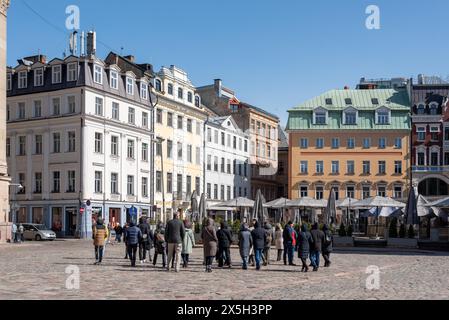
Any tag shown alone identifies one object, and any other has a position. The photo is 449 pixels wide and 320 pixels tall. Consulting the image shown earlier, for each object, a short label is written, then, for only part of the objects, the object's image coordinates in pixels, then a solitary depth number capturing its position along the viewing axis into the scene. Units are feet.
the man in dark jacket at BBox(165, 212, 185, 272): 68.69
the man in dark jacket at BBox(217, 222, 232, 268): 74.43
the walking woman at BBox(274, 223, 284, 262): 87.17
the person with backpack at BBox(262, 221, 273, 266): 77.35
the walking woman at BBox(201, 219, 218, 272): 69.46
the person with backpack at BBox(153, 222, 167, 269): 76.59
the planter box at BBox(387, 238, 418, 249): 114.93
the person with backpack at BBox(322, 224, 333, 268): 74.54
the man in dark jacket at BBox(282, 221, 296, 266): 80.59
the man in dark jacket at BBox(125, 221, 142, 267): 75.39
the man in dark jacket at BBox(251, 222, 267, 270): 72.94
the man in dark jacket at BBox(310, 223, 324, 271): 70.13
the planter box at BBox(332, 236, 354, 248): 120.88
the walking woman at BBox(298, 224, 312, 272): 71.28
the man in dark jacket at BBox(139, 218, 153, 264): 80.28
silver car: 155.94
